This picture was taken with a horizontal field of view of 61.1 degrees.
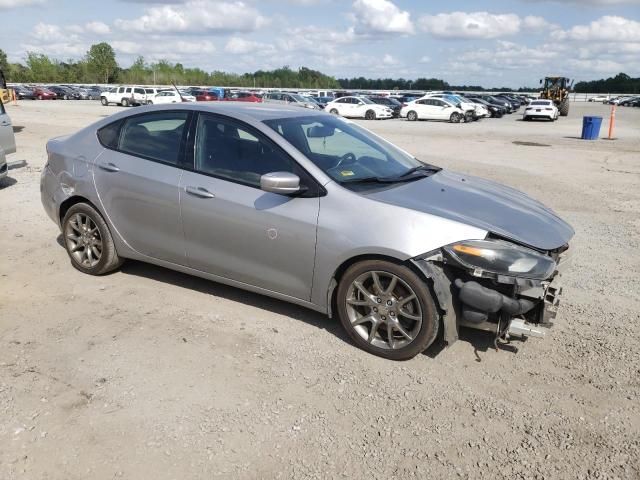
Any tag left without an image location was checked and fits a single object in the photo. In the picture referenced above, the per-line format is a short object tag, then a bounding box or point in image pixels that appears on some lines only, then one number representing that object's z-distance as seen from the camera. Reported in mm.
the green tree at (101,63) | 109750
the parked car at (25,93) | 60209
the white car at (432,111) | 34719
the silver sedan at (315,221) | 3508
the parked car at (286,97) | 36812
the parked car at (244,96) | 39547
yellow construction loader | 43438
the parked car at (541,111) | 36094
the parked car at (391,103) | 39806
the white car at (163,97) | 42762
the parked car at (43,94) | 61094
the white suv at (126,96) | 48034
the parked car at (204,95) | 44144
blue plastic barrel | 22312
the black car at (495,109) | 42875
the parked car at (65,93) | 64500
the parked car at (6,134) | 11883
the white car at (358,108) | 36375
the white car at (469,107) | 35500
